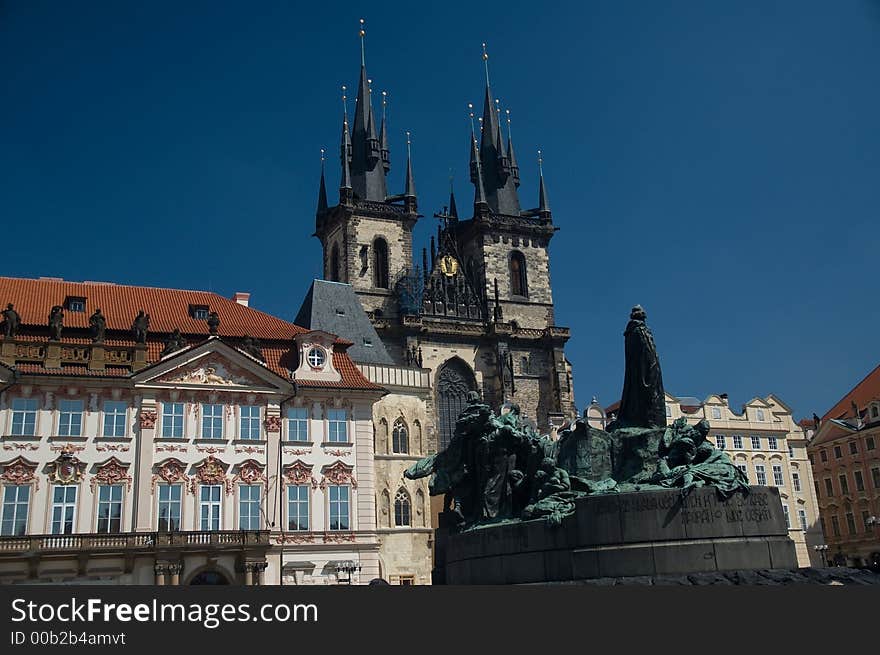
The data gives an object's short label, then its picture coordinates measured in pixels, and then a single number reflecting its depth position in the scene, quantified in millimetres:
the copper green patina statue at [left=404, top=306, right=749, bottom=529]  14070
